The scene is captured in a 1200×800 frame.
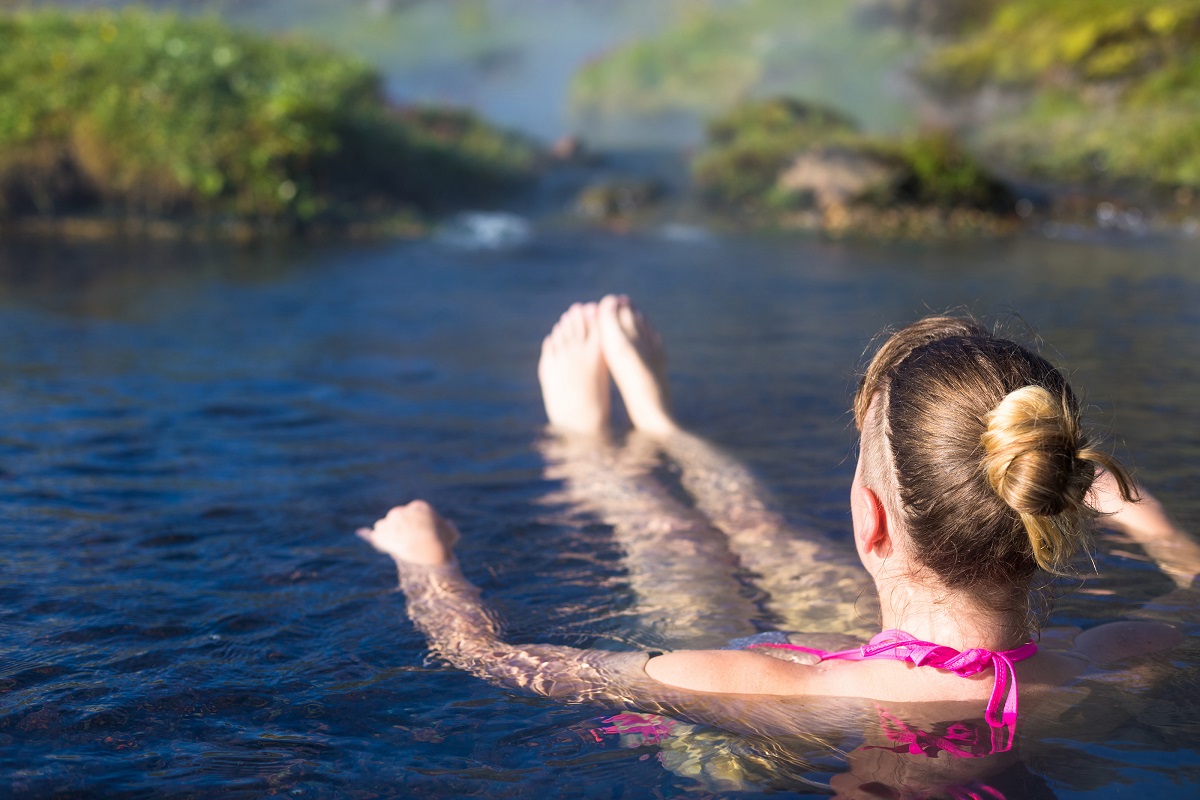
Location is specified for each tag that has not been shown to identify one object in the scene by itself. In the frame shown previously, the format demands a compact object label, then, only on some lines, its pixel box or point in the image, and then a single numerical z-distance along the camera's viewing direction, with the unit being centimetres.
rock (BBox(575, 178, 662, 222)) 1350
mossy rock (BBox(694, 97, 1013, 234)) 1173
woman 177
